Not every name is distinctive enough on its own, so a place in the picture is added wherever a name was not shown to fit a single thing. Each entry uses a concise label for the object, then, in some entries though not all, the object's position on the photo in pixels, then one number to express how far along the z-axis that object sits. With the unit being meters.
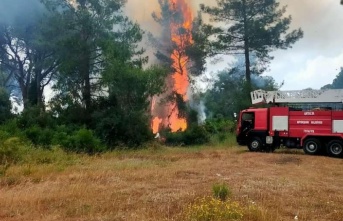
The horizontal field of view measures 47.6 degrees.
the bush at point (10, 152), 15.92
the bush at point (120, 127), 26.56
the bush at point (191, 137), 32.19
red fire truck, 20.67
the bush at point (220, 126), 36.28
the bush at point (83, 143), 22.80
